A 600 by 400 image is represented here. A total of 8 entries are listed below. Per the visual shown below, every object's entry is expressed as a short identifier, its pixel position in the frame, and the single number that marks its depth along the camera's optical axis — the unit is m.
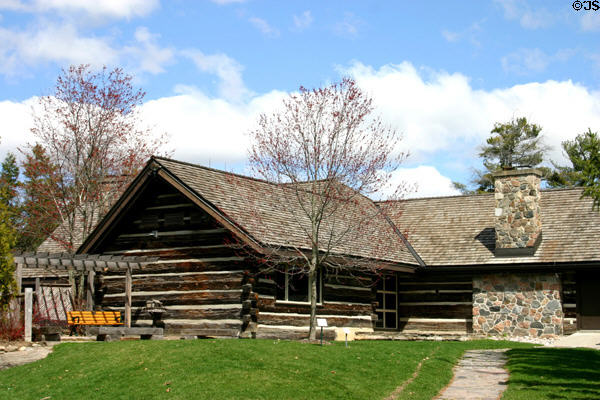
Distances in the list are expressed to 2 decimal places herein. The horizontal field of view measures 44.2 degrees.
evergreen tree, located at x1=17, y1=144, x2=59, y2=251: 29.91
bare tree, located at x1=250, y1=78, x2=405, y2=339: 20.59
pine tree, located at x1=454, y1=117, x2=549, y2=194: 51.00
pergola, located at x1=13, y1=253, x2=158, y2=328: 19.83
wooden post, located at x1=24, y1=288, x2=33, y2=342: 18.83
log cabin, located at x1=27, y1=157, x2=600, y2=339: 21.81
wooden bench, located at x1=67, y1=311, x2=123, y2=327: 21.04
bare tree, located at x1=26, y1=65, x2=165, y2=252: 29.06
